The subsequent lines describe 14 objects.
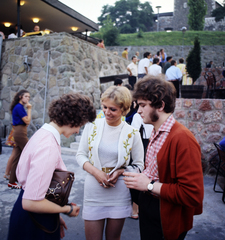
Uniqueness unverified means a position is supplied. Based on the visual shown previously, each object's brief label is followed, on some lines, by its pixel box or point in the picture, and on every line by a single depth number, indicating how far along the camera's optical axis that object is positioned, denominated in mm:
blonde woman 1832
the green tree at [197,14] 34000
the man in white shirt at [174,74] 7070
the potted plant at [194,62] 7184
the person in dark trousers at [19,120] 4277
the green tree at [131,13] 53250
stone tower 46250
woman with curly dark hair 1232
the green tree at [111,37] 26047
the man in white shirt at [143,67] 7855
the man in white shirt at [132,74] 8297
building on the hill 46091
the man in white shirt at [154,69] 7253
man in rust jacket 1257
